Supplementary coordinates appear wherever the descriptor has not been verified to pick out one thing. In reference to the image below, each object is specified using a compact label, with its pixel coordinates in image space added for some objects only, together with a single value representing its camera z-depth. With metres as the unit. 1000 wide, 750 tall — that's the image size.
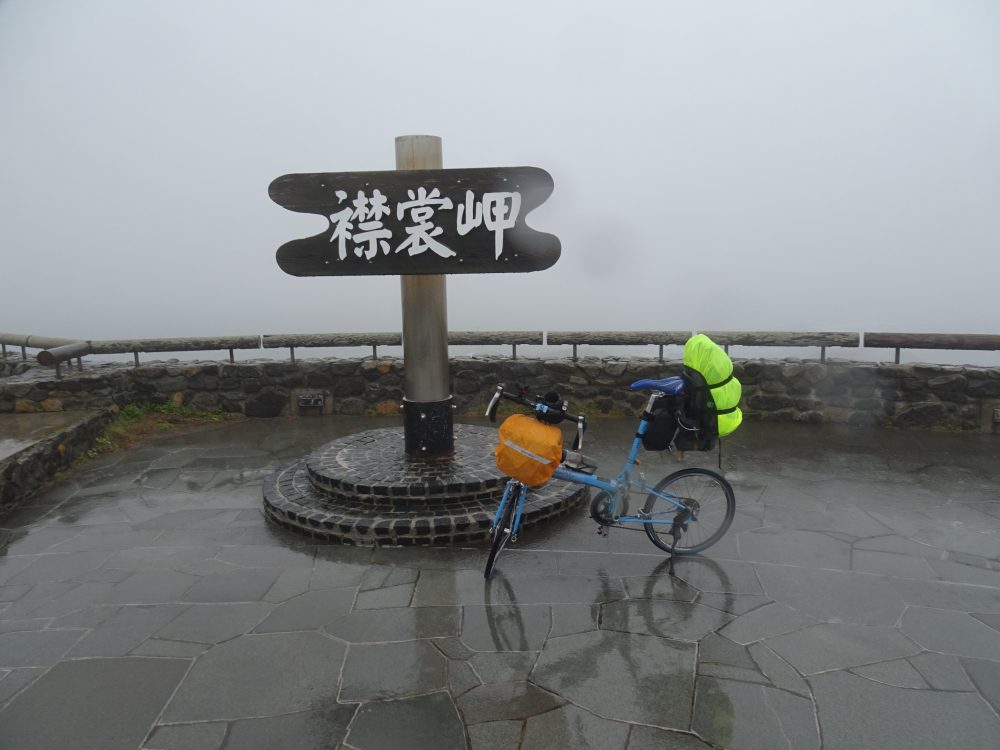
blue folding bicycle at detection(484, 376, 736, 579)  4.50
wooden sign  5.45
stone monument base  5.14
